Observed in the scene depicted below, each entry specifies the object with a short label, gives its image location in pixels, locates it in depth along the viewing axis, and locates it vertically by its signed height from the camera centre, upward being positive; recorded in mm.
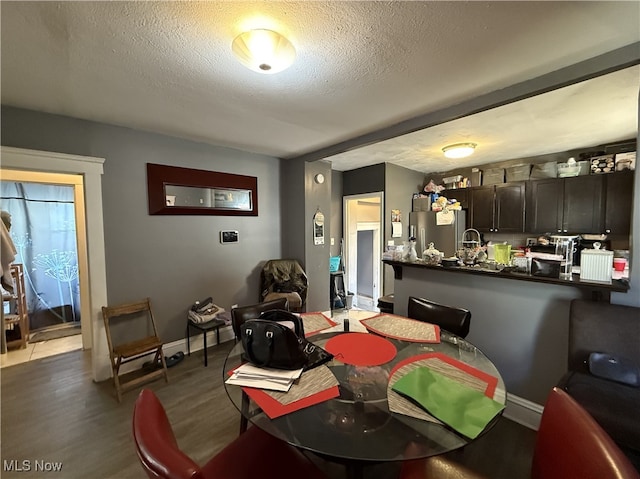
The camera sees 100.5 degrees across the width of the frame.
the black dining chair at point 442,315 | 1840 -664
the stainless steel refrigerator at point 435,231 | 4180 -94
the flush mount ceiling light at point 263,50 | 1303 +902
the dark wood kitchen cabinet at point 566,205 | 3332 +239
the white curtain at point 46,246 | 3424 -189
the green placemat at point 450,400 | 959 -705
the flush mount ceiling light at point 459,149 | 3186 +909
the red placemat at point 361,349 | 1418 -702
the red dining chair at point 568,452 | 700 -677
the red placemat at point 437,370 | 1044 -710
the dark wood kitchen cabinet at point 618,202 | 3148 +244
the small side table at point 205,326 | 2740 -1014
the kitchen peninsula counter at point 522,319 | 1811 -715
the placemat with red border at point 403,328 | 1652 -685
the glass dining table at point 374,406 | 905 -726
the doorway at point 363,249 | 4738 -427
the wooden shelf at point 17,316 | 3043 -967
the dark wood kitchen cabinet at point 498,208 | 3943 +257
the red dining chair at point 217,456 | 725 -942
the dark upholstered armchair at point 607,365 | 1184 -790
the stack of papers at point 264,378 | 1175 -687
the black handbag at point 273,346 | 1251 -565
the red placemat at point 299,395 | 1055 -707
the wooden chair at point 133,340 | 2285 -1034
